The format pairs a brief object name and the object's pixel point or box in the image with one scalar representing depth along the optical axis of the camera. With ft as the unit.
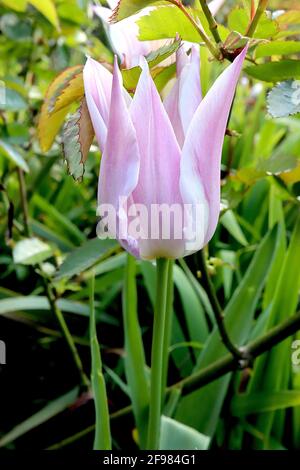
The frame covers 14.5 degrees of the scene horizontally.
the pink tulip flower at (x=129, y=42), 1.51
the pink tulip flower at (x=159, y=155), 1.36
